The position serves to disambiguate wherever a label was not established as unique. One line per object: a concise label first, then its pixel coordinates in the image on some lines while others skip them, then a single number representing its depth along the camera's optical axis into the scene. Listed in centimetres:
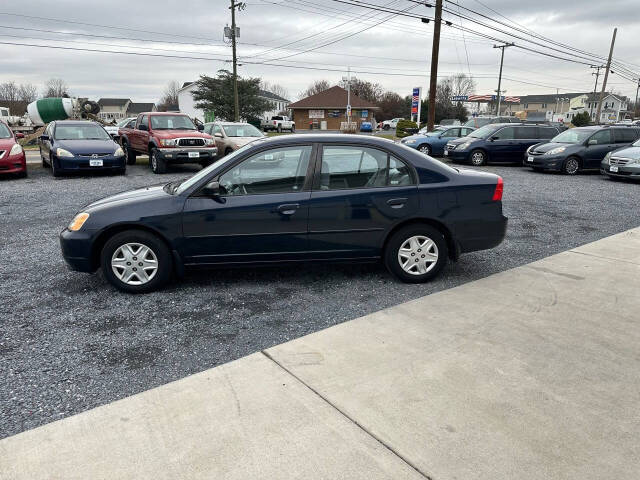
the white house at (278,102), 8958
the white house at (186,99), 8250
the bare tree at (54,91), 7909
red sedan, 1190
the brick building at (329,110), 6694
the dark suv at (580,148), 1475
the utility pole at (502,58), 5101
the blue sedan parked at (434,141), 1988
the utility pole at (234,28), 3612
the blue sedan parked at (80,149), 1235
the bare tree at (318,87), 10044
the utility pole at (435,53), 2180
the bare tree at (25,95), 8849
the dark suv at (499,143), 1702
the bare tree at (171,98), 10275
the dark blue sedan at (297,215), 448
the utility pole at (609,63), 4691
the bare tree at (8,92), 8962
